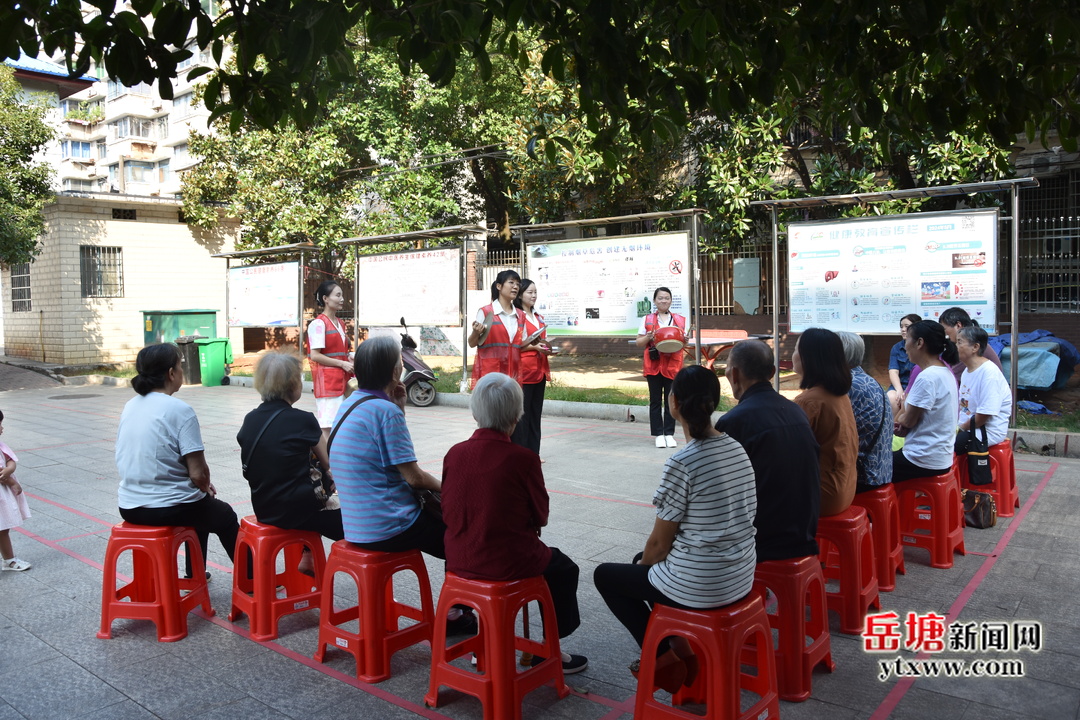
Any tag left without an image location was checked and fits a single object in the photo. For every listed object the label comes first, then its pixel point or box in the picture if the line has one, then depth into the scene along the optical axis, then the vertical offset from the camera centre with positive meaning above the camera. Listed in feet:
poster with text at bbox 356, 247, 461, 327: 42.16 +1.65
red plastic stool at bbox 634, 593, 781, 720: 8.84 -3.83
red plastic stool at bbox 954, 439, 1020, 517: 18.84 -3.97
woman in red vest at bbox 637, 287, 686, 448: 27.76 -1.74
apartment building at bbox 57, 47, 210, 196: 180.81 +41.27
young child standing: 15.81 -3.59
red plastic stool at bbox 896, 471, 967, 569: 15.49 -4.10
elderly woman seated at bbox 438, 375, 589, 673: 10.14 -2.28
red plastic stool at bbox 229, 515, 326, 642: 12.75 -4.13
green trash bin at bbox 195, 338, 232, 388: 53.78 -2.45
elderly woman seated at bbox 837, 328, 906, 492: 14.01 -2.04
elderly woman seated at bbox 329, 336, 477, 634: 11.66 -2.33
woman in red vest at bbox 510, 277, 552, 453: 22.98 -1.47
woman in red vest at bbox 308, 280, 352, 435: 21.65 -0.96
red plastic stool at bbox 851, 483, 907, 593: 14.19 -3.79
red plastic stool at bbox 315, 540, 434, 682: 11.29 -4.20
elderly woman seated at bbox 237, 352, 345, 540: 12.85 -2.33
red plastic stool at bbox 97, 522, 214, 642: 12.87 -4.15
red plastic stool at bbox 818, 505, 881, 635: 12.51 -3.88
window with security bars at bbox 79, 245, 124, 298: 64.18 +4.18
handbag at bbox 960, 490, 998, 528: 17.85 -4.40
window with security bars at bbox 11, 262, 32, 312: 68.69 +3.25
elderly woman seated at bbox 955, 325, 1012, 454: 18.13 -1.92
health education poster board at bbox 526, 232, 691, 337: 34.17 +1.55
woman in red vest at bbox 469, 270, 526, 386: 22.49 -0.42
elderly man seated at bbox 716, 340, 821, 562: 10.68 -2.12
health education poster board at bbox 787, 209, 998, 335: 27.27 +1.41
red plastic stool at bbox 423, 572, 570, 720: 9.84 -4.23
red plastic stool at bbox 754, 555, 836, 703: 10.46 -3.97
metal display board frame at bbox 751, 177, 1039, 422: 26.73 +3.99
